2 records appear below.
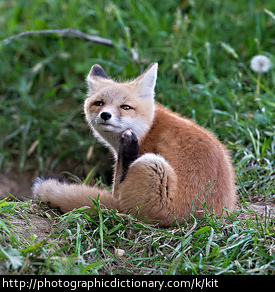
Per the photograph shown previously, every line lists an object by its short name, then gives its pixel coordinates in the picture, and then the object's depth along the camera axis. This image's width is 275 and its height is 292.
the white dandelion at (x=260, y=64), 11.39
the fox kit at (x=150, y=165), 7.03
